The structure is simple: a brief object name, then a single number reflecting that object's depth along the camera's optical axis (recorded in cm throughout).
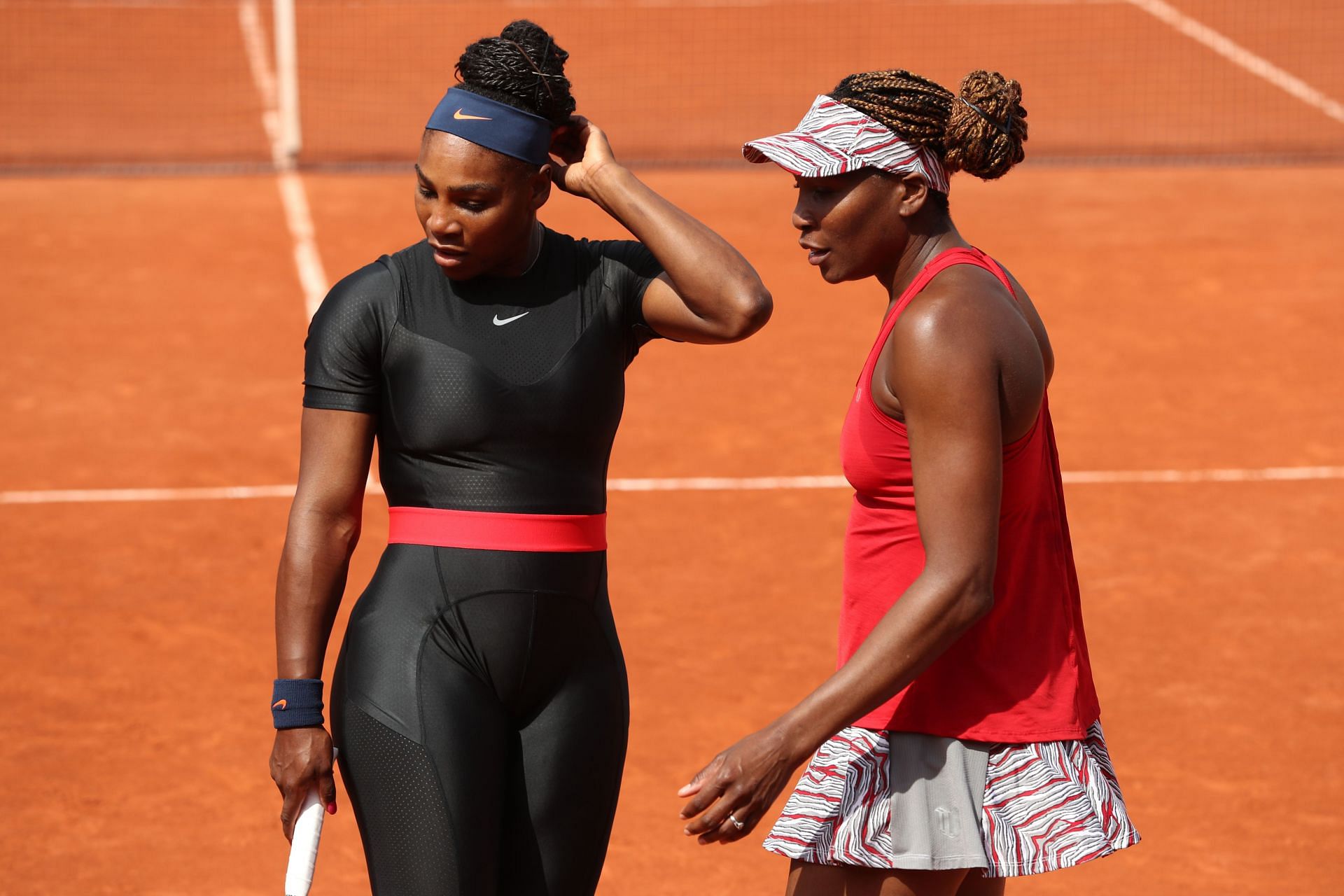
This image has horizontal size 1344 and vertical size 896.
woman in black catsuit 702
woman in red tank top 665
